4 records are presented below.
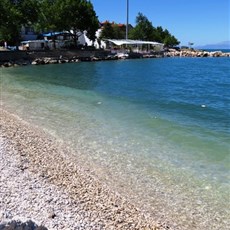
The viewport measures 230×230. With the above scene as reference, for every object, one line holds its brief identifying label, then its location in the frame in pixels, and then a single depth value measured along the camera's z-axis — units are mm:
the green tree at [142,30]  97745
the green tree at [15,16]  51225
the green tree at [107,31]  87509
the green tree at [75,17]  65477
